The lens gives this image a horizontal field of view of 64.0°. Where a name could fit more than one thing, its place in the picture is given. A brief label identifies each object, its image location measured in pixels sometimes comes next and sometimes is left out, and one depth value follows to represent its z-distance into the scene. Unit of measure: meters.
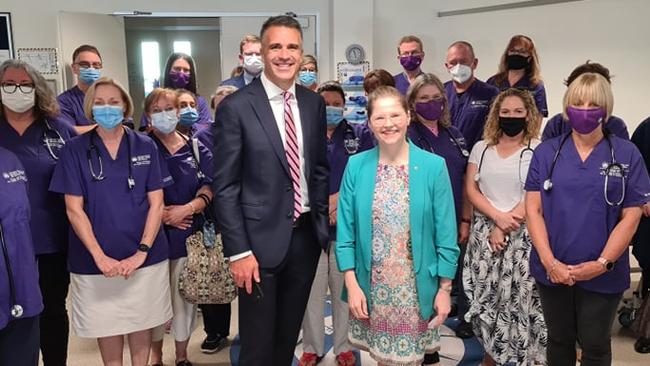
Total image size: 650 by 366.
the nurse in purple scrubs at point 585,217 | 2.06
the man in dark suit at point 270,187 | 1.89
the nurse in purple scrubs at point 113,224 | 2.26
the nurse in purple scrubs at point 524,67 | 3.44
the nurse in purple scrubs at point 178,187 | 2.72
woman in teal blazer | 2.01
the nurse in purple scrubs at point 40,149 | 2.34
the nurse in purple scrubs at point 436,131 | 2.79
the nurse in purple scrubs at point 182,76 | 3.54
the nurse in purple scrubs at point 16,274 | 1.73
